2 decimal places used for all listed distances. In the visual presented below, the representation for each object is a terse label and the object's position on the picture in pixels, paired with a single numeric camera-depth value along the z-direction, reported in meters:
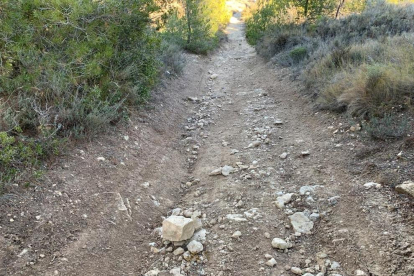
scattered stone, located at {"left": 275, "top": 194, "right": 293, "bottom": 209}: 3.47
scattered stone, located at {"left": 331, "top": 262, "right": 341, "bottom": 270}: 2.63
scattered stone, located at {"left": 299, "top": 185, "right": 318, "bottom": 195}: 3.63
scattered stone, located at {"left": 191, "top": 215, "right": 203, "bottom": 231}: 3.21
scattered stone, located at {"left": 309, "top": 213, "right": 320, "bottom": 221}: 3.22
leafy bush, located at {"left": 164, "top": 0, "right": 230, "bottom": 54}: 11.84
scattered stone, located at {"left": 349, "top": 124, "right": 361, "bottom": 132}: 4.50
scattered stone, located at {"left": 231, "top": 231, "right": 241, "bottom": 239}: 3.08
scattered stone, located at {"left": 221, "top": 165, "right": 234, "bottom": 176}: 4.24
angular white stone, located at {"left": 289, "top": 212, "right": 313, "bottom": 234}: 3.10
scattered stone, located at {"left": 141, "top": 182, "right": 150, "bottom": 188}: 3.93
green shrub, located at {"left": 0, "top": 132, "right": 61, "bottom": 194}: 3.10
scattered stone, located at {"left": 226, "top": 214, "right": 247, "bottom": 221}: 3.31
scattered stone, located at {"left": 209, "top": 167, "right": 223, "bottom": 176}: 4.26
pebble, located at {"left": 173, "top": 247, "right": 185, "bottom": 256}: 2.93
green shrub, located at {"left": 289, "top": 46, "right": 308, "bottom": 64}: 8.56
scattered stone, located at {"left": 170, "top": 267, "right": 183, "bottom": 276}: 2.73
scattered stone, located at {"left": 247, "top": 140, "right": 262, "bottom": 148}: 4.97
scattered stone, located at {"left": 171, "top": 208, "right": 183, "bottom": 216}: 3.59
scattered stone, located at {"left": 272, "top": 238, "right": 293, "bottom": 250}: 2.90
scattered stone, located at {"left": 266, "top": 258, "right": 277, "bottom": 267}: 2.73
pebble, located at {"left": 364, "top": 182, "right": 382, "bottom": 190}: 3.33
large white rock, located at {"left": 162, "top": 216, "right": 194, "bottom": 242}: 2.98
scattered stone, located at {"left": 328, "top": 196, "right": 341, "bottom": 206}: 3.34
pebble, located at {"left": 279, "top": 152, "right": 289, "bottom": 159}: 4.50
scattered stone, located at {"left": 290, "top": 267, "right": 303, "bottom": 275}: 2.63
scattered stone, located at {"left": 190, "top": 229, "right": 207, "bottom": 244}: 3.09
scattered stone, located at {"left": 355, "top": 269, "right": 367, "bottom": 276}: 2.48
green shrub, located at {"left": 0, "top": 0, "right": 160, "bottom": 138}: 3.93
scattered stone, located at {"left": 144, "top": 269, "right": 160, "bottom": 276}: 2.76
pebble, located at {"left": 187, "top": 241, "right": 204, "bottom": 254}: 2.93
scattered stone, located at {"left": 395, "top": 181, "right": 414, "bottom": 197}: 3.06
